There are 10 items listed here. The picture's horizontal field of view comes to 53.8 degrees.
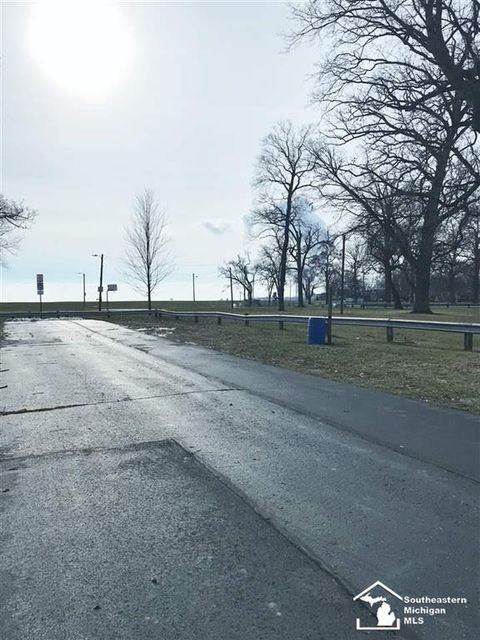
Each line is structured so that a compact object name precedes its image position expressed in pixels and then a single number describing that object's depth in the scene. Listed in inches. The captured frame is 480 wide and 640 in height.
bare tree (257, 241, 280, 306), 2751.0
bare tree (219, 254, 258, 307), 3649.1
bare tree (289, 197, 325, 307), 2063.9
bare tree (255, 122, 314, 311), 1850.4
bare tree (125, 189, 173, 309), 1408.7
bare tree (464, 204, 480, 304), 593.0
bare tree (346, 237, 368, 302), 2656.7
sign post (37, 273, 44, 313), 1605.6
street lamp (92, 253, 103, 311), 1818.4
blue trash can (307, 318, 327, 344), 601.6
